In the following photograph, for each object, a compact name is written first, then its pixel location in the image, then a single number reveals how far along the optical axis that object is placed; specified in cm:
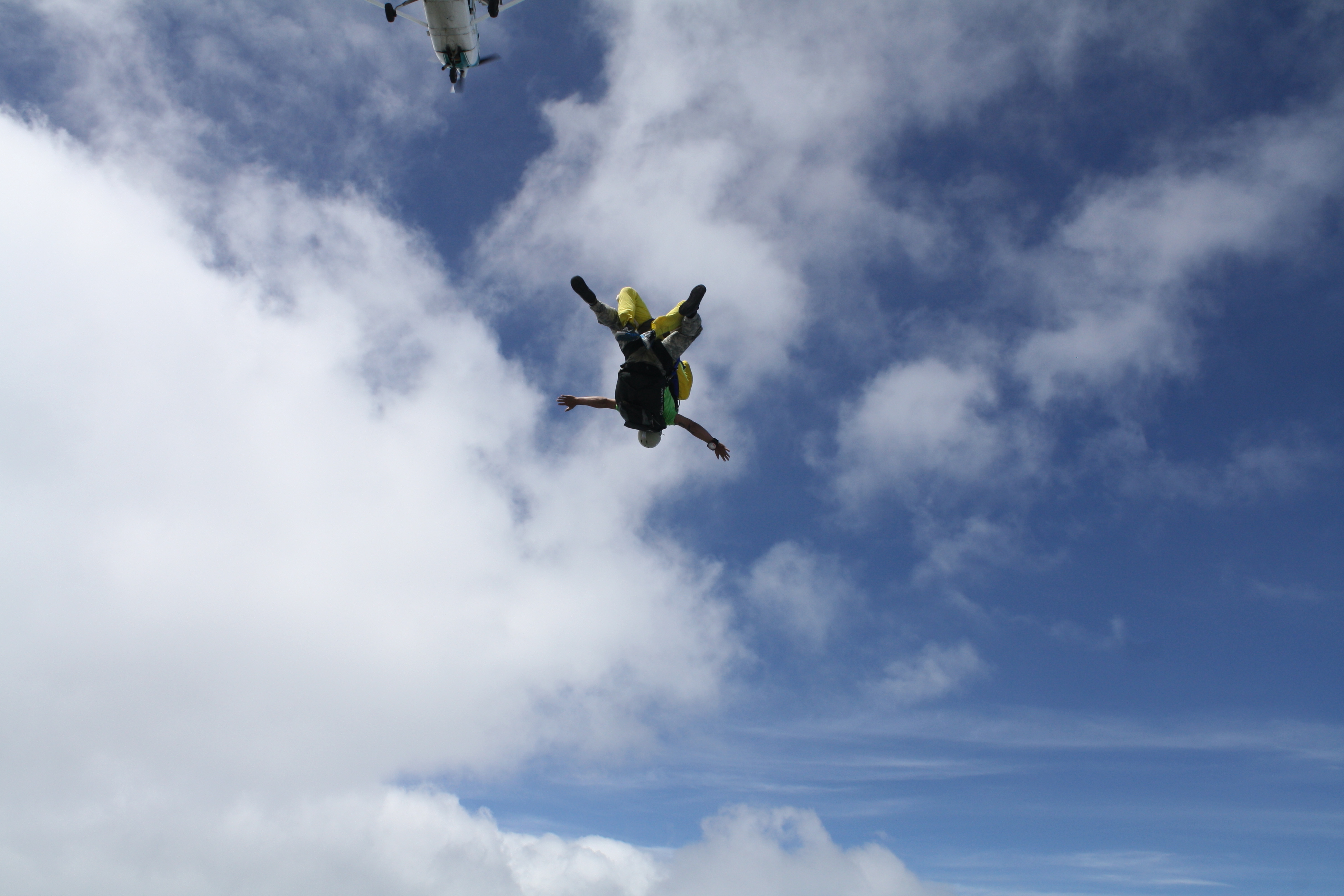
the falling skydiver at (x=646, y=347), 1023
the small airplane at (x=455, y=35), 3095
